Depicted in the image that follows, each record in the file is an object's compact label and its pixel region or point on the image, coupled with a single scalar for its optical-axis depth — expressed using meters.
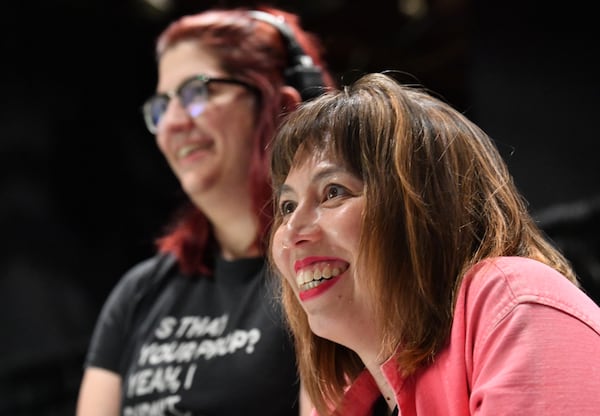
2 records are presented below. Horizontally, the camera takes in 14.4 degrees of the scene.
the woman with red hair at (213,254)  2.18
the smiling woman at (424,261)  1.76
